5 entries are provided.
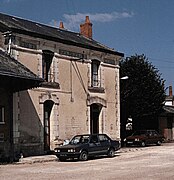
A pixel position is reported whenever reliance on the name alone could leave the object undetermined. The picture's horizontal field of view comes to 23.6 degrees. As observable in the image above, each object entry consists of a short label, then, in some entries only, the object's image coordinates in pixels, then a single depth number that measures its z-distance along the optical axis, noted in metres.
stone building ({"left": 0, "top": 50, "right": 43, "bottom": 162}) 21.95
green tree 35.91
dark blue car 22.11
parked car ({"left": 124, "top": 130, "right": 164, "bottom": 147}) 35.16
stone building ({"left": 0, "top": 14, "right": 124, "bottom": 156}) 24.69
